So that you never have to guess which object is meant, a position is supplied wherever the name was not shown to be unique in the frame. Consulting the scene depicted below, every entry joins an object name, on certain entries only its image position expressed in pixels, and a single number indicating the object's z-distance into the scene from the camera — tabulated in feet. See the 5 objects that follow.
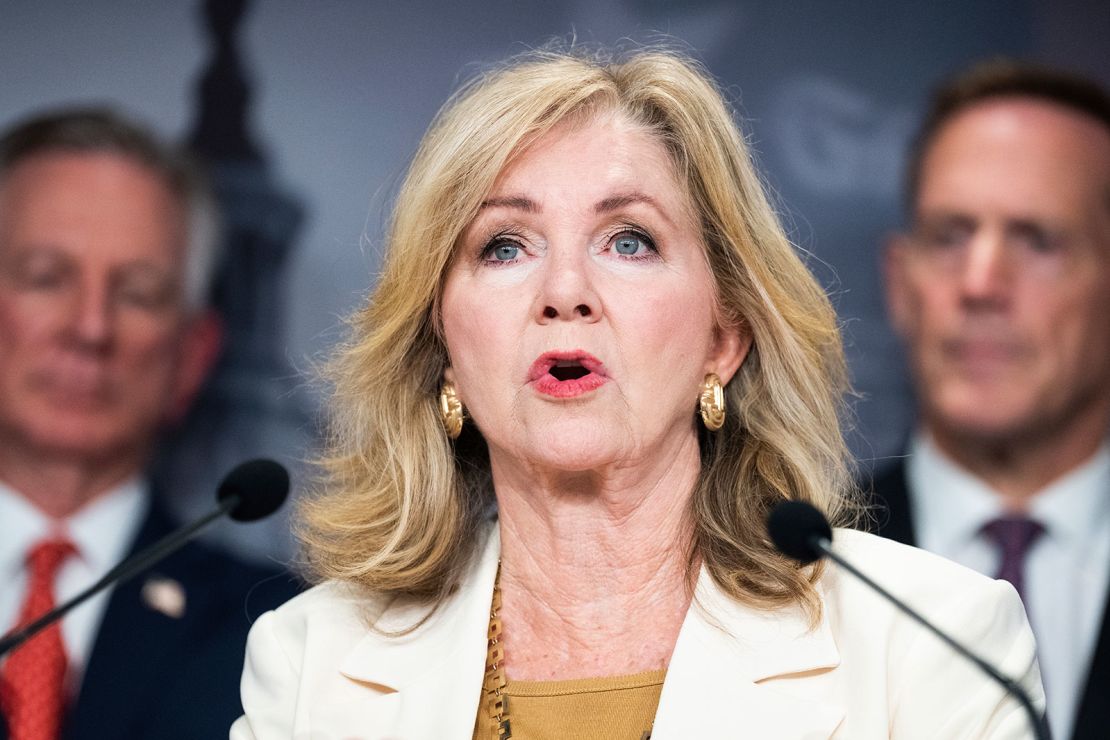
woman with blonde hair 15.75
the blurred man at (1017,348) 25.34
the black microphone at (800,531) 13.78
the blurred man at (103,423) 24.82
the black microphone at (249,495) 14.23
